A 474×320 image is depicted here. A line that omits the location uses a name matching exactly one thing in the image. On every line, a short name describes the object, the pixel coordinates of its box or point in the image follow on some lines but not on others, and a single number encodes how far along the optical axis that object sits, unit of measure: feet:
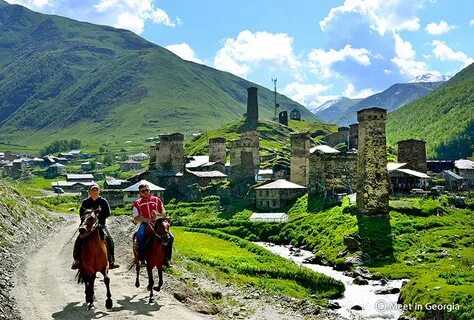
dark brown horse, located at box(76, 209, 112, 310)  62.95
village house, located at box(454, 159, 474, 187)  373.40
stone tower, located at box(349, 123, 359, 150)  415.50
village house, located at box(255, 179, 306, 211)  297.94
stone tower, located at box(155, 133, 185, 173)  370.32
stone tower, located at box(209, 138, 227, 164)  435.12
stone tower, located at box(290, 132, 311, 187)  328.29
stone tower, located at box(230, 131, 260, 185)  351.46
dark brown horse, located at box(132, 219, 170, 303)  68.16
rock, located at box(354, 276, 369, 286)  147.43
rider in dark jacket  67.56
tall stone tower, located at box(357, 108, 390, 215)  217.15
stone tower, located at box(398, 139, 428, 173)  316.81
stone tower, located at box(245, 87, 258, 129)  616.80
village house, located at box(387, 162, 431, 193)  280.72
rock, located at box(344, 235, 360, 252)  185.68
